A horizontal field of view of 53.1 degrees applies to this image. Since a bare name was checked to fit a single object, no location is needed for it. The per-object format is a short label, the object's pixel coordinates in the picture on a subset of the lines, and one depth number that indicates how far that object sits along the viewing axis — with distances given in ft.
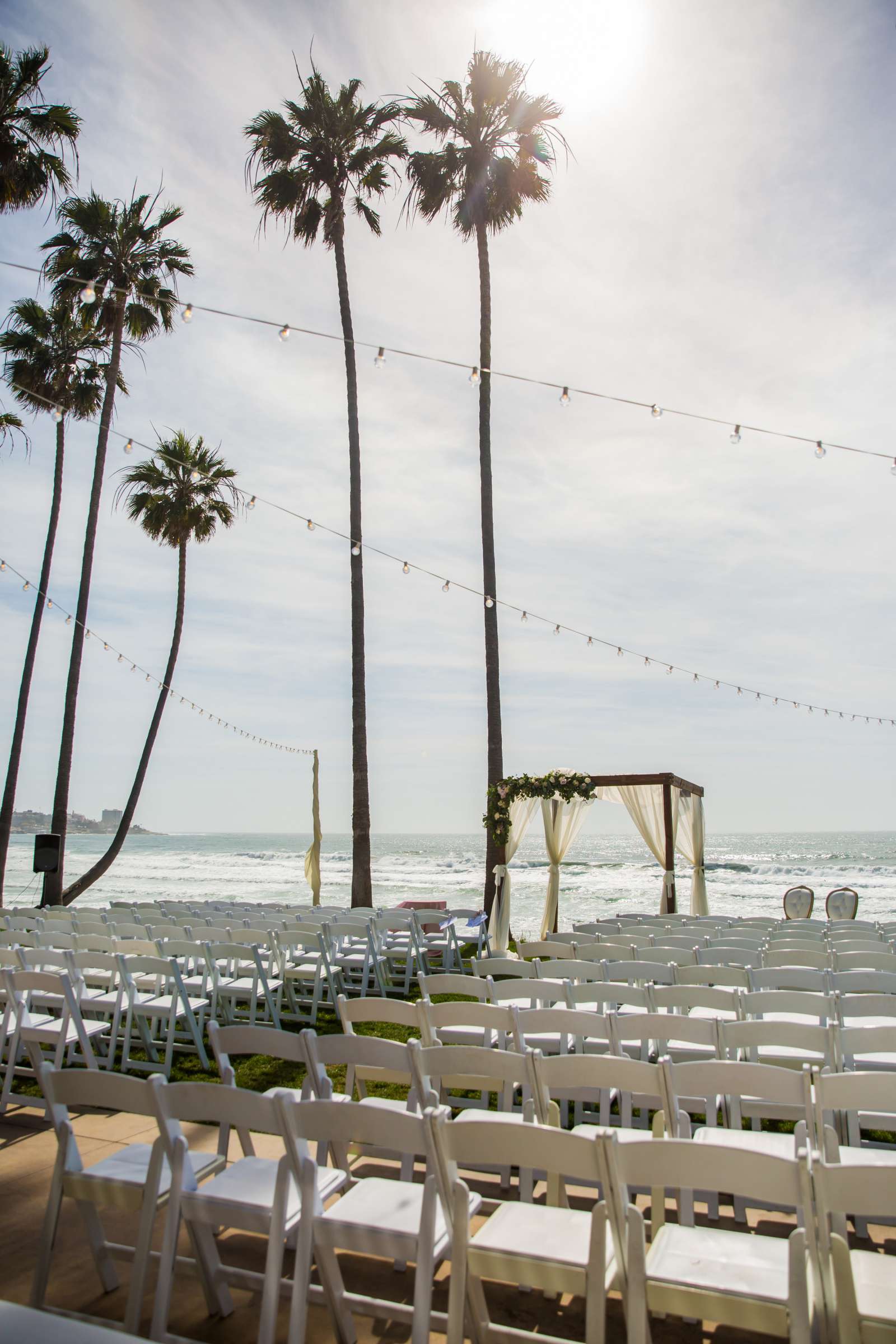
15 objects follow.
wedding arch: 37.52
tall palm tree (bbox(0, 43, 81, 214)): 35.55
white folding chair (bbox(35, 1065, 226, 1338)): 8.04
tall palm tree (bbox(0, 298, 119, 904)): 51.65
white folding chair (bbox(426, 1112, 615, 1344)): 6.84
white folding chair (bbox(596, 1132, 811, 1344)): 6.33
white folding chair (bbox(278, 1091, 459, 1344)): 7.26
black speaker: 42.88
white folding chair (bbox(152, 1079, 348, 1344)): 7.53
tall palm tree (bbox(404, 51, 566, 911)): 47.73
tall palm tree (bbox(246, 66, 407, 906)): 47.93
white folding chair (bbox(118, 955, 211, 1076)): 16.81
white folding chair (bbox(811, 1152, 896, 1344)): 6.09
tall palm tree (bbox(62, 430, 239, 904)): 55.36
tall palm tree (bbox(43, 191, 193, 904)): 49.16
